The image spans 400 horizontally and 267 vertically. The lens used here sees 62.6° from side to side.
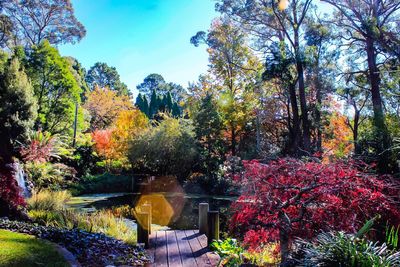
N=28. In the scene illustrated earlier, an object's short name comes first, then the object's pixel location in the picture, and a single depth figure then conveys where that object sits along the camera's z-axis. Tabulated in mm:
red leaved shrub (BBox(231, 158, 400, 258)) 4172
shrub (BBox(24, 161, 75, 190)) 12328
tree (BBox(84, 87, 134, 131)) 31375
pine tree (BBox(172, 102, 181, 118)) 38094
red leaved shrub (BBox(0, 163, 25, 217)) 6574
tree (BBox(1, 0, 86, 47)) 24172
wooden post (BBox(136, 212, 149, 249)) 5871
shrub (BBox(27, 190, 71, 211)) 7992
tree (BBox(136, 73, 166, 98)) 61094
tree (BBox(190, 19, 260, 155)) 19766
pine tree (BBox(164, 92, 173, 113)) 37919
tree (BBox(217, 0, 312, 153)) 14664
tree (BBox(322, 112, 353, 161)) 19627
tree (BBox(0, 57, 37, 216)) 14312
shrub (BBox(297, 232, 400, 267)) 2865
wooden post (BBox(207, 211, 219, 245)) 5910
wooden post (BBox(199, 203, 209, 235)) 6715
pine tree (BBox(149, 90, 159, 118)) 39281
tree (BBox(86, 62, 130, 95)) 52688
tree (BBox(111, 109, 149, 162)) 18453
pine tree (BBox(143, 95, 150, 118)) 39719
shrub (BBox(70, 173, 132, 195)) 16516
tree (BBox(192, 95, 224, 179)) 18047
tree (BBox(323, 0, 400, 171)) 12719
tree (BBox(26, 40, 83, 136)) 18016
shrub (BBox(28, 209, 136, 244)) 6492
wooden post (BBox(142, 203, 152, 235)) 6410
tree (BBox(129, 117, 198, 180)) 17703
